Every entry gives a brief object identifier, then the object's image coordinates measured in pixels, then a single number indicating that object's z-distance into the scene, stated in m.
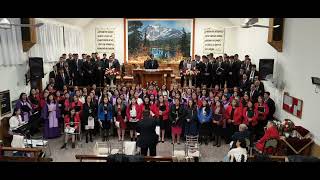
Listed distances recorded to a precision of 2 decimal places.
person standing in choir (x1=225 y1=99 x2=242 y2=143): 10.05
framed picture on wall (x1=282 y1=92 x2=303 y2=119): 9.78
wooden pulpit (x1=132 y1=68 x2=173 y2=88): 14.27
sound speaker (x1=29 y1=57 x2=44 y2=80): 11.70
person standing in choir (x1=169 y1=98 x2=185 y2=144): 10.12
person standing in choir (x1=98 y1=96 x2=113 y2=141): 10.27
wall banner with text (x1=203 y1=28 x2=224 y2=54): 19.28
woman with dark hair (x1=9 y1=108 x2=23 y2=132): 9.22
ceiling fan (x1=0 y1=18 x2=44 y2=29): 7.16
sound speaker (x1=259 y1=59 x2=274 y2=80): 12.02
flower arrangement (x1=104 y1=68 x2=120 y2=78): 13.63
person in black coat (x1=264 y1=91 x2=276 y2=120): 10.86
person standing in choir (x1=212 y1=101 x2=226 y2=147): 10.17
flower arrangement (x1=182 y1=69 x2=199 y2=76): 13.66
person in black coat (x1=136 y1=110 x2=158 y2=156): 7.60
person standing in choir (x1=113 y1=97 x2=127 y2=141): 10.31
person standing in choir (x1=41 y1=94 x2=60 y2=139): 10.48
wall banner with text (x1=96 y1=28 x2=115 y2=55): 19.56
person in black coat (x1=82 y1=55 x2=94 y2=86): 14.05
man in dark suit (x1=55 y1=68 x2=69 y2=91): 12.95
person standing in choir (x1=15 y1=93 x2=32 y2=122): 10.05
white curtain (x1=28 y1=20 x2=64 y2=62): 12.57
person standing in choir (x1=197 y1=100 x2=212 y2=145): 10.13
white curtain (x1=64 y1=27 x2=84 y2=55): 16.28
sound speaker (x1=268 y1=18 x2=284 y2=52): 11.19
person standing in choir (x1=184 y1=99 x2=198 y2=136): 10.02
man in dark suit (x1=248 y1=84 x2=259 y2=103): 11.63
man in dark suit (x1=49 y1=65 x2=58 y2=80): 13.10
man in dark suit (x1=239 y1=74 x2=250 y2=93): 12.72
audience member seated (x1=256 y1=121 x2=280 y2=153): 8.65
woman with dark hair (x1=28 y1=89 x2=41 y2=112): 10.69
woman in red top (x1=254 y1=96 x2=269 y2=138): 10.33
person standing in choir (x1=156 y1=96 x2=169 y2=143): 10.27
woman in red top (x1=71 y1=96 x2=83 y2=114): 10.27
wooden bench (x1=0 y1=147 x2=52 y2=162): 6.57
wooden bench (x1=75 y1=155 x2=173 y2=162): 6.29
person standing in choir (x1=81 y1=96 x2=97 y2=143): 10.23
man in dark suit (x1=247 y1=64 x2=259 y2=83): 12.91
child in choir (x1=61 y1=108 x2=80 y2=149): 9.75
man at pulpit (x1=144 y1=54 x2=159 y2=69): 14.98
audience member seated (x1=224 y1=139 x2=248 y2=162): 6.32
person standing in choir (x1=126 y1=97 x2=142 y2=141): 10.19
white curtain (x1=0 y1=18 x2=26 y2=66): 9.95
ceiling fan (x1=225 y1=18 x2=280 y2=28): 7.21
